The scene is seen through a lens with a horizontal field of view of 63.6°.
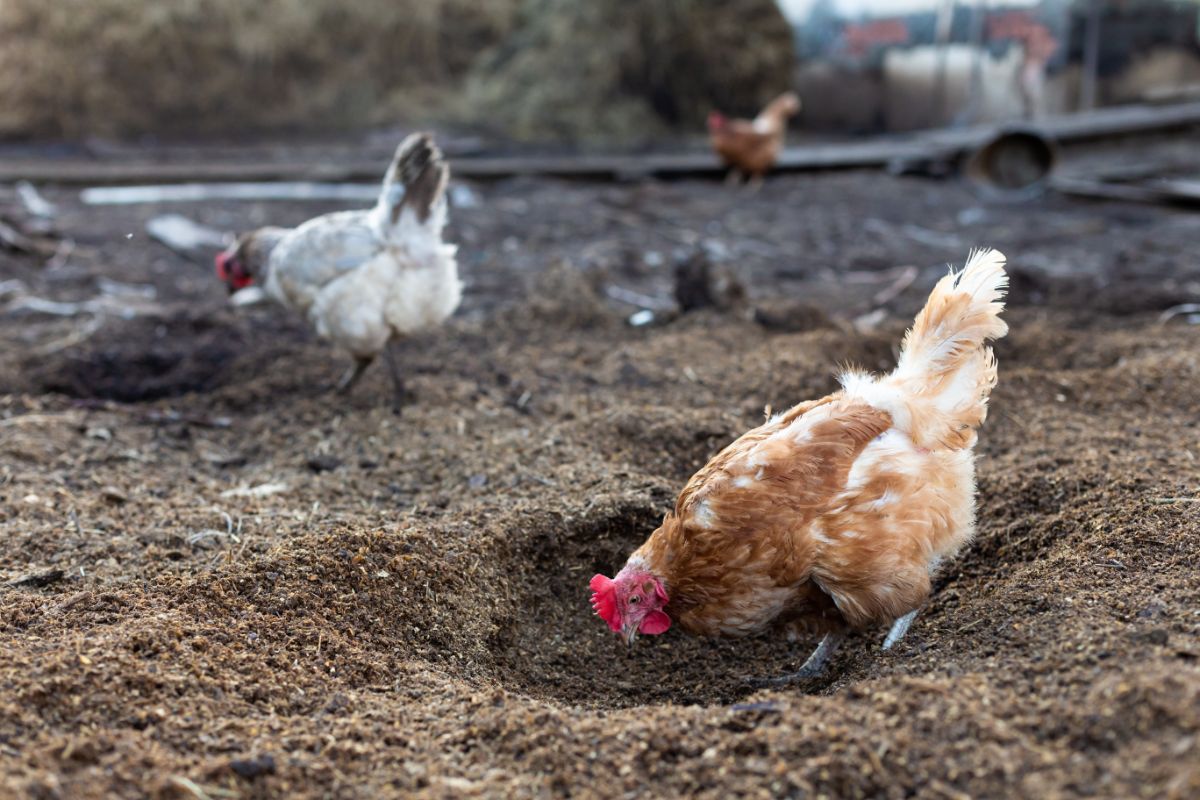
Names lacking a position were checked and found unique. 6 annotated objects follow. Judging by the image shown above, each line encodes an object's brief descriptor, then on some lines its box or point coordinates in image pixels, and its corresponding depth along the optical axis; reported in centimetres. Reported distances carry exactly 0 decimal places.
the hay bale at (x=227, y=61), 1445
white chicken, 517
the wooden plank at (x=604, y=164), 1081
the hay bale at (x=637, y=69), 1530
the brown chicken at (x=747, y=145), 1120
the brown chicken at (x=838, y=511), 298
